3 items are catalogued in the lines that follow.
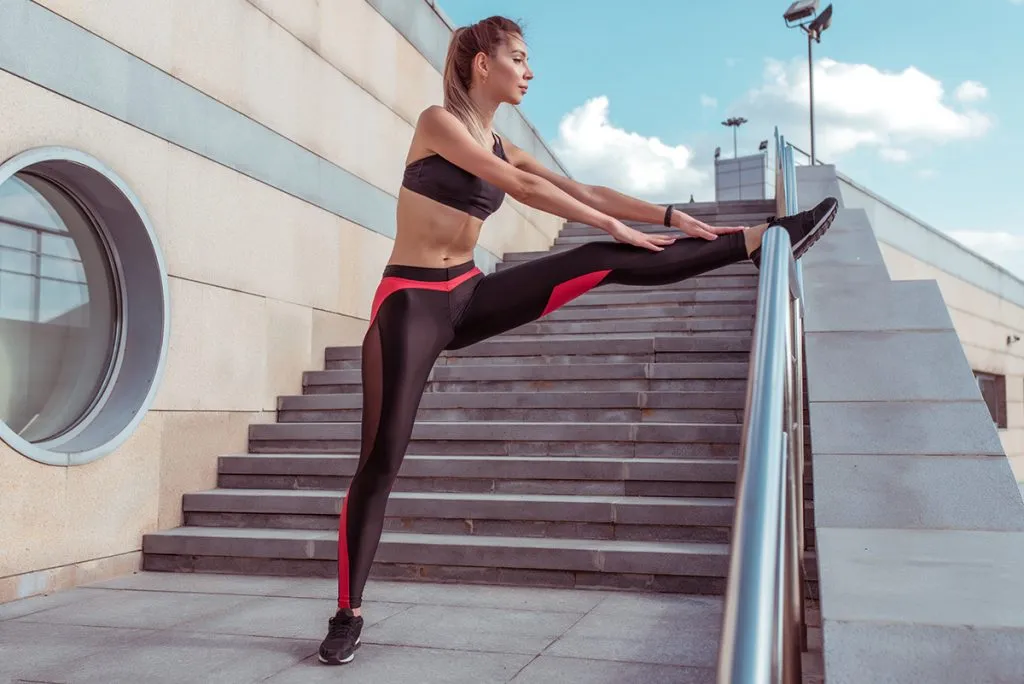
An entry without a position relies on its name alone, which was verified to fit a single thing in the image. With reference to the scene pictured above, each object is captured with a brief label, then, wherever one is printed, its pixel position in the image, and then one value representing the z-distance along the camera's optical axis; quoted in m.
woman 3.23
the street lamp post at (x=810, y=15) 14.11
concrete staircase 4.81
